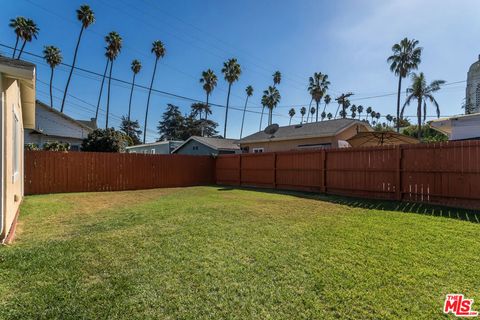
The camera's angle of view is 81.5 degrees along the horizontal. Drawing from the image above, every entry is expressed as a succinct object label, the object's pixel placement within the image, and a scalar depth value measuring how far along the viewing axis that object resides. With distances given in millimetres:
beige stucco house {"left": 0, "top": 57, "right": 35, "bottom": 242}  4168
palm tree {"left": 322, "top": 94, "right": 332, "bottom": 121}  51831
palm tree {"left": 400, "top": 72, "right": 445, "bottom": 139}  29266
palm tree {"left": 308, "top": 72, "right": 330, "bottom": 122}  40812
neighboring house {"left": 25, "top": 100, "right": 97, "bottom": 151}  20470
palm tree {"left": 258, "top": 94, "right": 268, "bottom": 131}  44475
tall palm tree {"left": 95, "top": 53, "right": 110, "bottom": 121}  29383
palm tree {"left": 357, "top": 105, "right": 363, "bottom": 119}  77312
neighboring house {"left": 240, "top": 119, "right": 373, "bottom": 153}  17205
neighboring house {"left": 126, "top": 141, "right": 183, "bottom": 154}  30312
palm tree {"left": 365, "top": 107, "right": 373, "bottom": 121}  79438
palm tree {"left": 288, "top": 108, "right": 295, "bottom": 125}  63031
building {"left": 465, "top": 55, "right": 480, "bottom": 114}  23238
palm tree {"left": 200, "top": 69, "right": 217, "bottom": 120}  37875
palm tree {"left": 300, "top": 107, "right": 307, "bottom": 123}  56750
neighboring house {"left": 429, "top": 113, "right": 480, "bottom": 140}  10318
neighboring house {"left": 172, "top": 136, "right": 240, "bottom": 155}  24781
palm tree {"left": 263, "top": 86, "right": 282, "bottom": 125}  44312
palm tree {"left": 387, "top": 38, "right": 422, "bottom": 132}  28016
